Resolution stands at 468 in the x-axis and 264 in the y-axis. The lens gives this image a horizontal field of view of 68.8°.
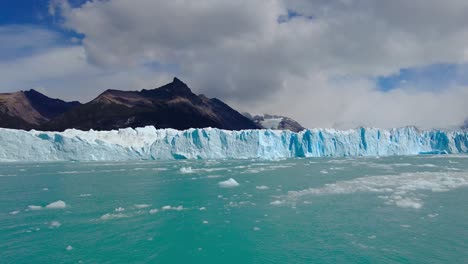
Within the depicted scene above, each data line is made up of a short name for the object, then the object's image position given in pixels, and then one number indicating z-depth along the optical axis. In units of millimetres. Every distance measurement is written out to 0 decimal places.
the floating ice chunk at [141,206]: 12242
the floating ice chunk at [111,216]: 10648
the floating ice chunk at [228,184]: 17141
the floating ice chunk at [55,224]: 9906
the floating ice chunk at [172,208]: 12086
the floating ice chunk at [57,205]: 12410
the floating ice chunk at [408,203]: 11797
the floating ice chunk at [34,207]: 12163
